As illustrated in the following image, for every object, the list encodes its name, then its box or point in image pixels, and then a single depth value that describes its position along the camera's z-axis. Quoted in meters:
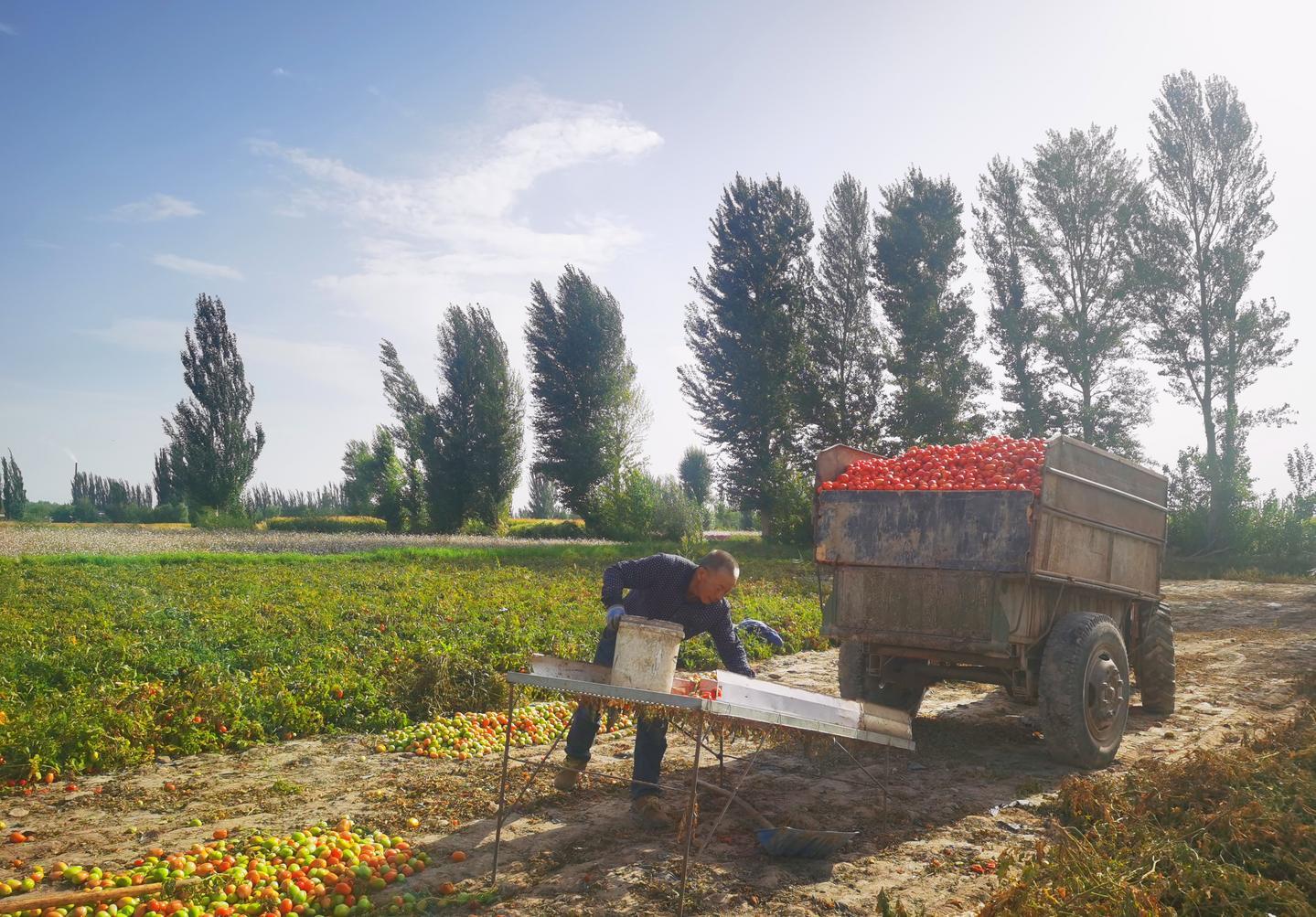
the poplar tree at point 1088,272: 31.34
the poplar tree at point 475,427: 40.12
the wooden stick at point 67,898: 3.93
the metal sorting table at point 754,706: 3.94
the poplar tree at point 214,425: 40.56
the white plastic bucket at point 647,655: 4.39
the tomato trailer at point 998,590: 6.45
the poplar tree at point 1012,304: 32.16
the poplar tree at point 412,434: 40.59
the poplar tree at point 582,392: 39.59
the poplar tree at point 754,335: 33.34
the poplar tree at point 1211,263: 29.27
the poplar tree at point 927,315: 32.50
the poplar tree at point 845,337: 34.16
